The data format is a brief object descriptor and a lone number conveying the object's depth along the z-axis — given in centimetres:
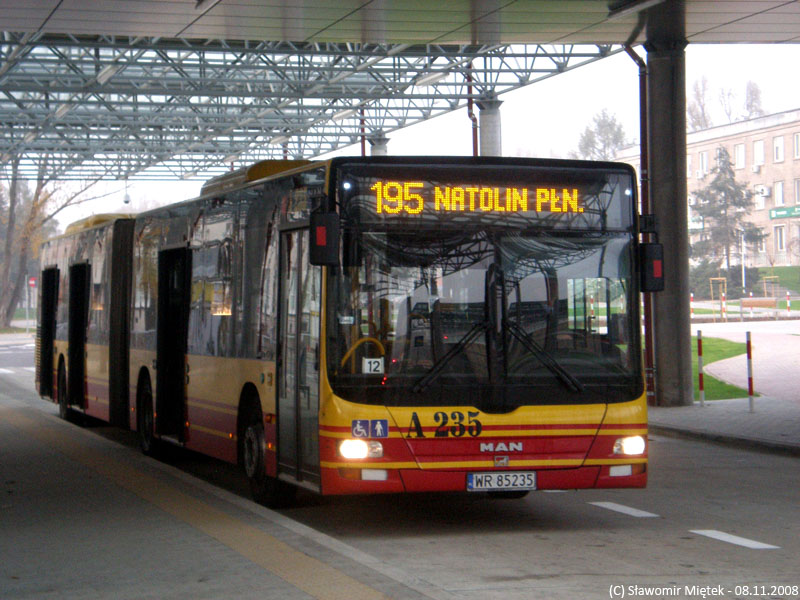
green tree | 8125
